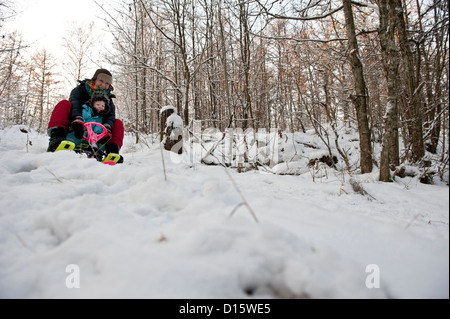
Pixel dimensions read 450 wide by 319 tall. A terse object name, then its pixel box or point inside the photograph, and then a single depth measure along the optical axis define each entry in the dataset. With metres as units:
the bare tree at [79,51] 14.41
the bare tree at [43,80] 16.39
